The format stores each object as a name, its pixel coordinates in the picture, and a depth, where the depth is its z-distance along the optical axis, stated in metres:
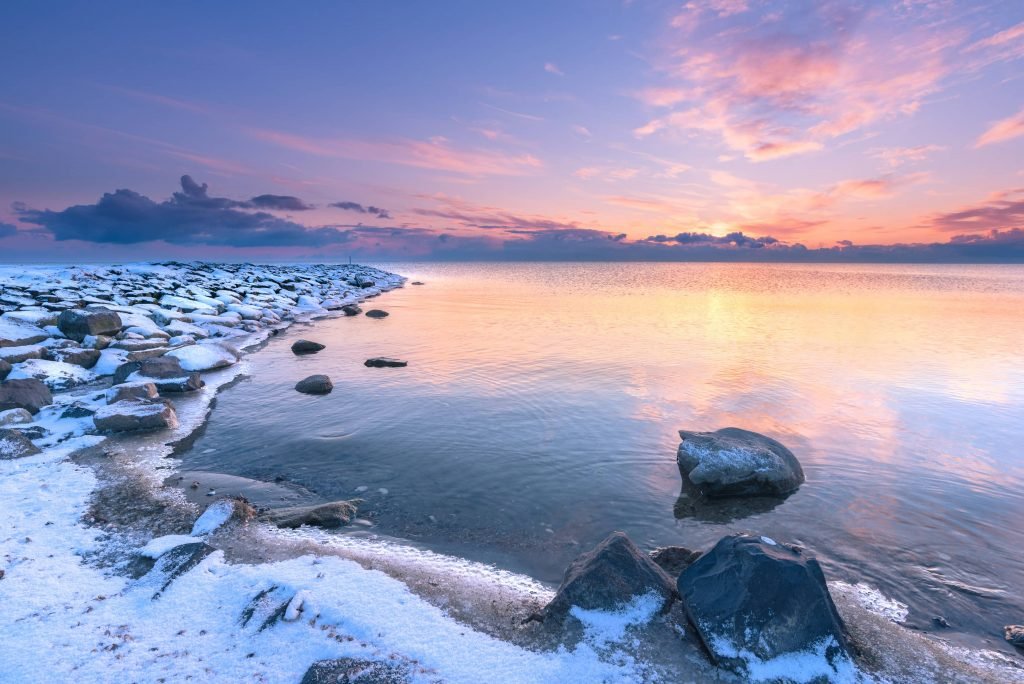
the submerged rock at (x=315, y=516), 6.93
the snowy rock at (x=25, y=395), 10.55
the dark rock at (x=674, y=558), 5.96
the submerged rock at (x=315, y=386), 14.52
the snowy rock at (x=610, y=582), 5.01
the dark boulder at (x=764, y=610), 4.39
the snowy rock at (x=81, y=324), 17.58
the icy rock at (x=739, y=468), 8.35
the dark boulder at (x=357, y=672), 3.99
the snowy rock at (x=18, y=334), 15.20
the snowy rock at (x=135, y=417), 10.03
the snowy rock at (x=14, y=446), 8.28
